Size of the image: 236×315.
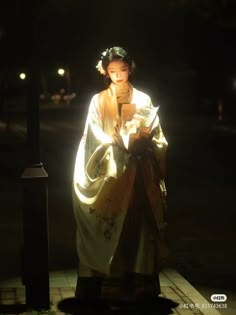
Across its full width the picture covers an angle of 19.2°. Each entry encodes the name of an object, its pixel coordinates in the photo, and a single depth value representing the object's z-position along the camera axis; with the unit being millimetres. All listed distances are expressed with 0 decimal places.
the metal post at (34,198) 5844
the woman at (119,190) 5895
